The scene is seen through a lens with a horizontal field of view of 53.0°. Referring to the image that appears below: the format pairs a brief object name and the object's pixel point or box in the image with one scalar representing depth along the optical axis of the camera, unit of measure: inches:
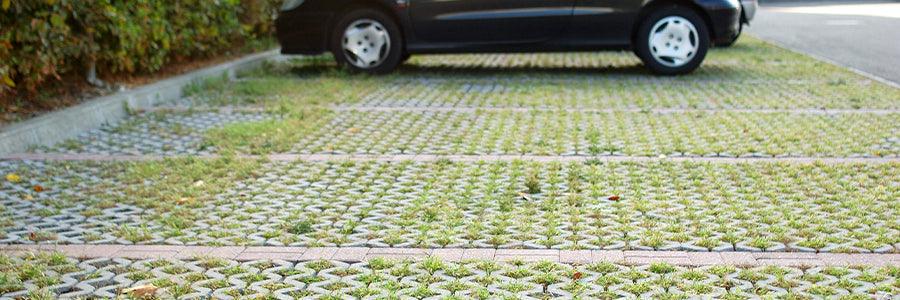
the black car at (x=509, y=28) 387.5
